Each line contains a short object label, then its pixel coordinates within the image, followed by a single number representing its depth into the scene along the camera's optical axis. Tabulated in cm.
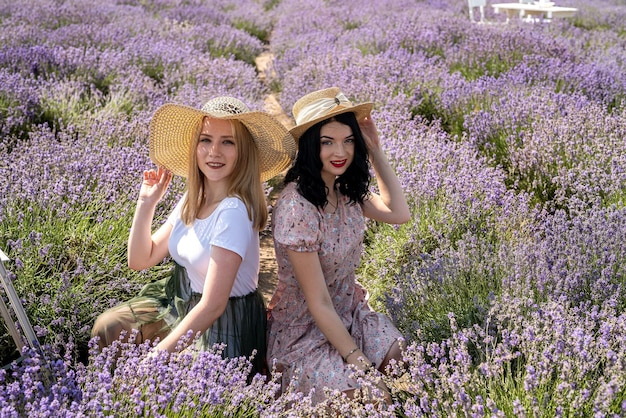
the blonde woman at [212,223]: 227
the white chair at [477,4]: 1000
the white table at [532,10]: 1093
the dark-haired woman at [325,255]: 235
